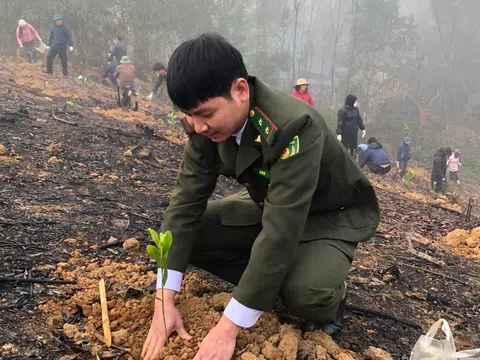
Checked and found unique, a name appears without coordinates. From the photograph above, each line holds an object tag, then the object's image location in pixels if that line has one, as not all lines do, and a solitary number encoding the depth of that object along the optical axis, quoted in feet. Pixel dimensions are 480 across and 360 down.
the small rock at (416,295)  8.71
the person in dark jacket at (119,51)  41.75
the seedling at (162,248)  5.20
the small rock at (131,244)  8.41
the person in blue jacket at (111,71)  42.47
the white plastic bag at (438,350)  5.40
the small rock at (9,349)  5.06
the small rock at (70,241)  8.24
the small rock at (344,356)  5.66
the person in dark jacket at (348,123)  29.12
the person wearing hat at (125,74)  33.78
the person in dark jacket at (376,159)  31.94
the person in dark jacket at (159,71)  32.64
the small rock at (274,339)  5.71
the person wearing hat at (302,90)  26.81
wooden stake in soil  5.58
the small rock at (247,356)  5.17
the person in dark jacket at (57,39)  35.92
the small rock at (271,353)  5.39
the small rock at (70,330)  5.58
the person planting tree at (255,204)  5.06
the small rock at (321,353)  5.58
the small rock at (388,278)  9.28
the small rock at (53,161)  12.94
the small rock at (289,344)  5.46
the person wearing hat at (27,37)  38.17
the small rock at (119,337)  5.63
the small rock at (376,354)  6.03
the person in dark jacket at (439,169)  33.60
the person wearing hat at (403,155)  40.29
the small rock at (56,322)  5.76
